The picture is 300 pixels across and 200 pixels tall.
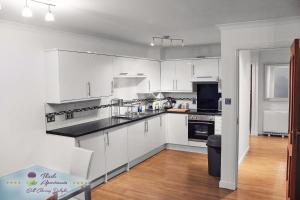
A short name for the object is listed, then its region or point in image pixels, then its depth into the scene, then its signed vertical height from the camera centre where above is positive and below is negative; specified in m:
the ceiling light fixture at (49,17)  2.24 +0.67
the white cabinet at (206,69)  5.43 +0.46
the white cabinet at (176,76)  5.77 +0.36
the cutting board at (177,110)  5.68 -0.44
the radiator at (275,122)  6.67 -0.88
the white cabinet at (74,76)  3.51 +0.24
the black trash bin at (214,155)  4.11 -1.07
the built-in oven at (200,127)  5.20 -0.77
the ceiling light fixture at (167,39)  4.57 +1.01
